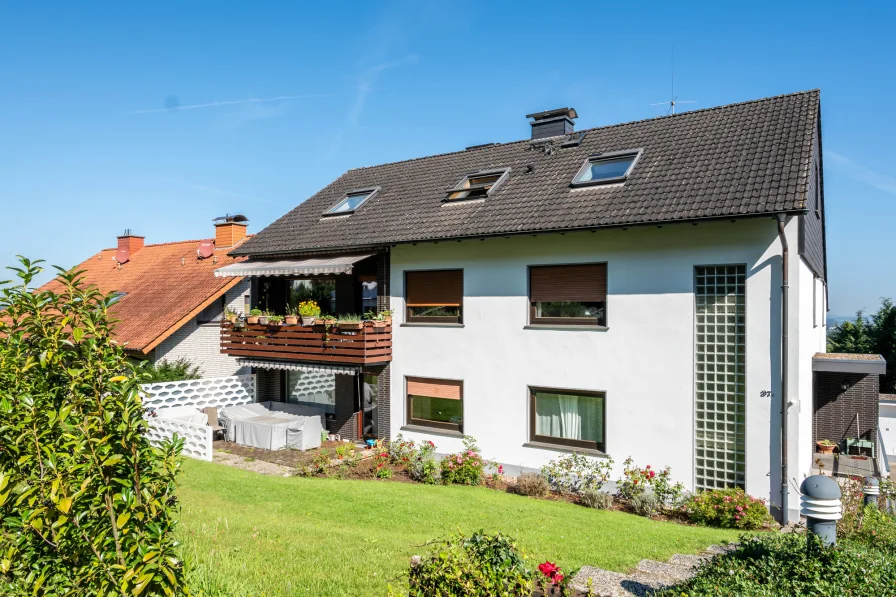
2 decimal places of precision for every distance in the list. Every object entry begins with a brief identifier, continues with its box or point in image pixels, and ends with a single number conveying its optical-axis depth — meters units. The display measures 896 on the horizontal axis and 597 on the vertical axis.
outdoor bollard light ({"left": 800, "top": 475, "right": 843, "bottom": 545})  5.48
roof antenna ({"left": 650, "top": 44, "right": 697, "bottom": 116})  20.11
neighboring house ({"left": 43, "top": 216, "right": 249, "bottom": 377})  23.80
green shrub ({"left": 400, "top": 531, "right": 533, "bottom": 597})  5.01
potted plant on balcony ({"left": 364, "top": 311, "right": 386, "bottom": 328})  17.55
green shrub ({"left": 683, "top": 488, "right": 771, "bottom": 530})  11.70
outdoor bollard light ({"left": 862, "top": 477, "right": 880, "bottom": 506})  9.47
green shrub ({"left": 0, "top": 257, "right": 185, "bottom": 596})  4.27
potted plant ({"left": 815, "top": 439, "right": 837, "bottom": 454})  17.95
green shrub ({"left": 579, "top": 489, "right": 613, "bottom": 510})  13.09
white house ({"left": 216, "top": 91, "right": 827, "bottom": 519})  12.66
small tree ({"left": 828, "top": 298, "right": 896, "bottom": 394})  32.38
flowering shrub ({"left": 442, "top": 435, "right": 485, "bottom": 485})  14.73
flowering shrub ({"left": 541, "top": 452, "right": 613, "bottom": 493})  14.15
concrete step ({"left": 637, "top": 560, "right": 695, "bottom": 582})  6.82
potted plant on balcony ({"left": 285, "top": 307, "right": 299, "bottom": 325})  18.78
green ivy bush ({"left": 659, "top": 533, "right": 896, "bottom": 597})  4.93
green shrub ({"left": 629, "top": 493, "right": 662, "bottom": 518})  12.88
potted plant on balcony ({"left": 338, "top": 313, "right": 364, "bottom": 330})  17.42
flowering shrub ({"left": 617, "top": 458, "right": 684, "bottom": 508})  13.07
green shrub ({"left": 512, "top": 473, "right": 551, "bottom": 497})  13.82
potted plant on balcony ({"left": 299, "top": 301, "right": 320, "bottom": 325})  18.58
